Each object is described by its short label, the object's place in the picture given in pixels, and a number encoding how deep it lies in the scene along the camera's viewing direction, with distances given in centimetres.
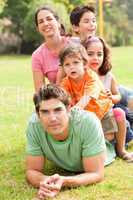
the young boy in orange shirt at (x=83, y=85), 521
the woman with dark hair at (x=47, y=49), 597
